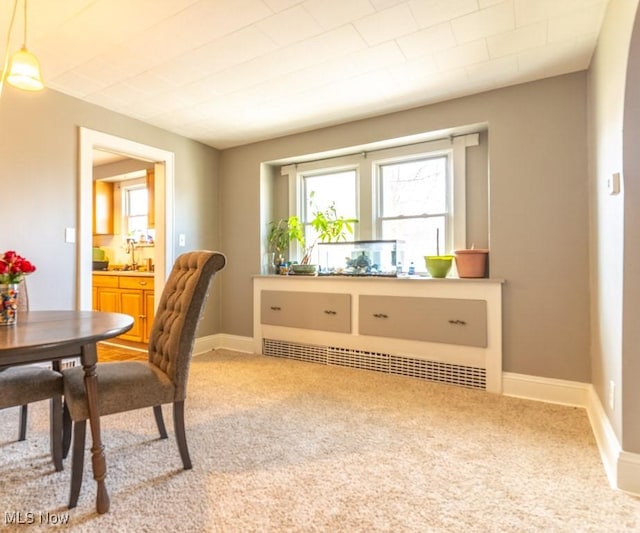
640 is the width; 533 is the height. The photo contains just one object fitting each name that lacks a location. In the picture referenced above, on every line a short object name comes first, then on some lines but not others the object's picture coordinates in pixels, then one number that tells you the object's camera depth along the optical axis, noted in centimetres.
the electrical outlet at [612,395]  173
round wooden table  120
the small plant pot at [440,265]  301
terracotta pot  287
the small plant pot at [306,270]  374
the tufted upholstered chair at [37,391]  154
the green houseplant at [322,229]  371
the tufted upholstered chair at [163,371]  142
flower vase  152
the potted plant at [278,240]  407
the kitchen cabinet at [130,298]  403
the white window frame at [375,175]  319
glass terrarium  339
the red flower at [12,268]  155
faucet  521
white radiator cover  277
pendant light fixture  157
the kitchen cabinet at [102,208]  523
